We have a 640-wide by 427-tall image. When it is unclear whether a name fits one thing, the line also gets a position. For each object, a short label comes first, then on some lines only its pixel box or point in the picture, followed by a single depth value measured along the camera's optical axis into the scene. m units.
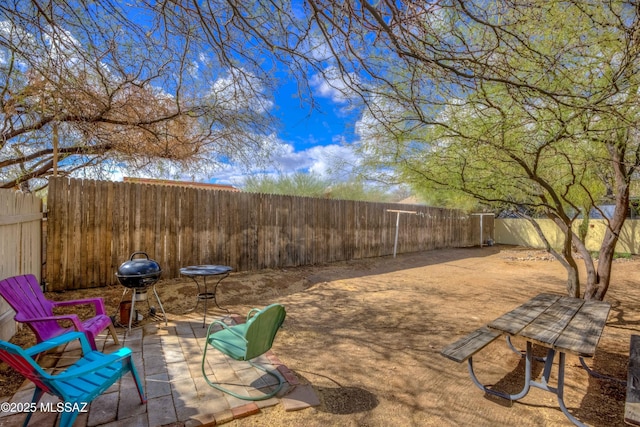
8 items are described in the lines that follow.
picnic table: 2.11
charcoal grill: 3.30
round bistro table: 3.72
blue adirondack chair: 1.60
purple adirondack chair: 2.43
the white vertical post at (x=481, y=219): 14.12
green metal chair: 2.14
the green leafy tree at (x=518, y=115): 2.15
